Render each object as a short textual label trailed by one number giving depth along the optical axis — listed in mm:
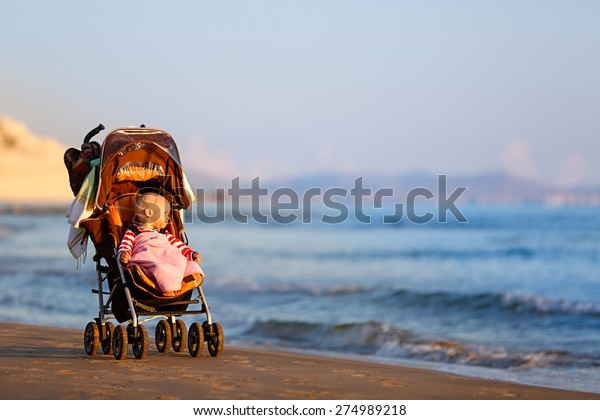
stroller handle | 16422
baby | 14401
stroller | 14555
